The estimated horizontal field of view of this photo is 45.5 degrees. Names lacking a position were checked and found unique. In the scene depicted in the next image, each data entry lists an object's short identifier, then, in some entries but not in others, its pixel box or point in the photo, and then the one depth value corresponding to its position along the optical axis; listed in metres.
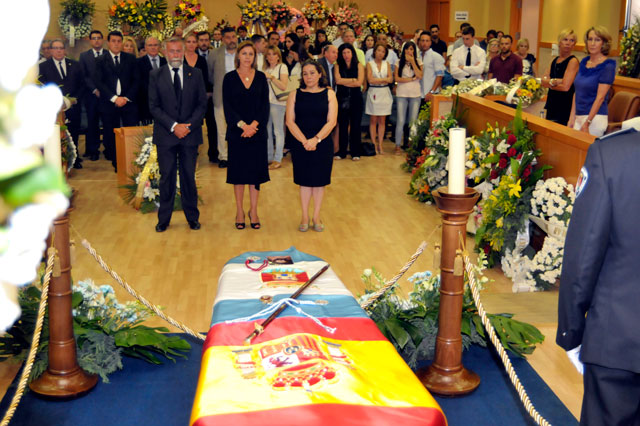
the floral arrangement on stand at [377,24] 13.06
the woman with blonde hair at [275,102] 9.06
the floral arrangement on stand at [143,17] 11.62
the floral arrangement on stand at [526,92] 7.30
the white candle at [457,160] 3.12
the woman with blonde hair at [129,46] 9.66
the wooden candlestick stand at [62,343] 3.19
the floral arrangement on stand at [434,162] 7.54
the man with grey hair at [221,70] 8.91
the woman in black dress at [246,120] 6.48
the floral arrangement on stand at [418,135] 8.71
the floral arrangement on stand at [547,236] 4.88
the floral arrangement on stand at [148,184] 7.39
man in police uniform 1.98
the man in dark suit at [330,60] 9.69
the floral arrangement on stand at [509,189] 5.35
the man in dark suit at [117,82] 9.06
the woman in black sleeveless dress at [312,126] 6.44
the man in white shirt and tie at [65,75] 9.51
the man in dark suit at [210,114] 9.75
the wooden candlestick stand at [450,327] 3.23
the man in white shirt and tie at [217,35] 12.58
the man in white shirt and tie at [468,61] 10.48
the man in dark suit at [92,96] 9.47
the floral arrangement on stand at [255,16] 10.36
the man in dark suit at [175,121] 6.34
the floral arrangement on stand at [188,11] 10.71
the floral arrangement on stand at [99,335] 3.53
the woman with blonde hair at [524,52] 11.55
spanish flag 2.18
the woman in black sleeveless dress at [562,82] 7.59
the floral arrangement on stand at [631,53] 9.27
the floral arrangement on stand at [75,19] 14.77
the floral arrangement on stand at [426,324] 3.69
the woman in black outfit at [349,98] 9.95
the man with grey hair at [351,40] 10.23
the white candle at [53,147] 2.58
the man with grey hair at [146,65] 8.96
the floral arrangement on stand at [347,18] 12.57
